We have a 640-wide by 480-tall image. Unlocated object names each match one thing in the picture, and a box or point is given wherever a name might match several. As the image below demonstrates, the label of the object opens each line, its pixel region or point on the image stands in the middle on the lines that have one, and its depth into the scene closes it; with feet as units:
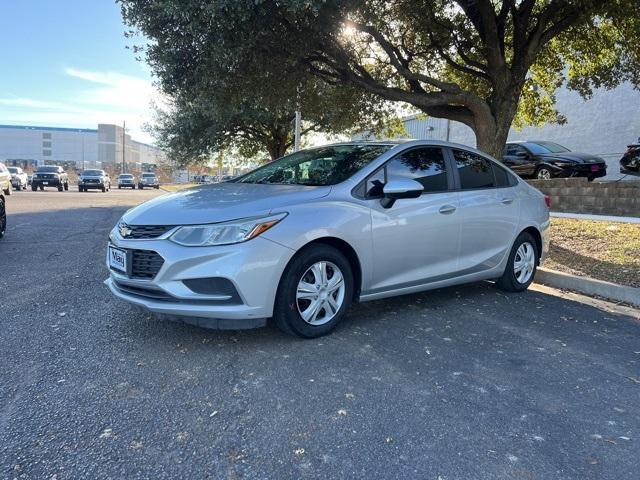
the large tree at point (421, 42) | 25.00
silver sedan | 11.78
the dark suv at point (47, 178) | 108.99
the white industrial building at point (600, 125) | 61.98
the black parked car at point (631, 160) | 46.11
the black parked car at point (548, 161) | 49.70
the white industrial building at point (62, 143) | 357.00
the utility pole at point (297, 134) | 57.17
